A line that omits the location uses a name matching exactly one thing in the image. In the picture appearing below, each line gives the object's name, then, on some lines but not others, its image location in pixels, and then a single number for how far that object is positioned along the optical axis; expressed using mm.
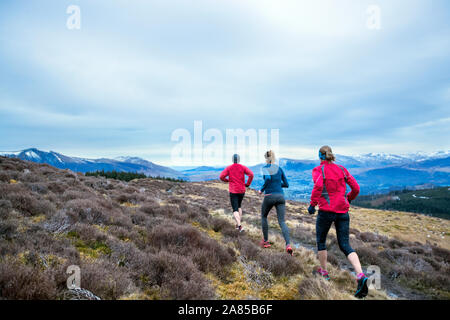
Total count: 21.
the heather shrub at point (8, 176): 9377
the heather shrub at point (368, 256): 7231
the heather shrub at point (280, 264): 4766
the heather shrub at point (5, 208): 4988
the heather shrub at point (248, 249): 5449
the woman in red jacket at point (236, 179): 7465
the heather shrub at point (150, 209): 8547
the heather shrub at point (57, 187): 8992
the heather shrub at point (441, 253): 9570
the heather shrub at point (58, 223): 4734
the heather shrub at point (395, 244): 11367
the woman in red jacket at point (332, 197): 4348
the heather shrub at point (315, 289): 3787
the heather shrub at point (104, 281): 3070
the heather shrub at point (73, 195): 7923
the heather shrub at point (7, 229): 4043
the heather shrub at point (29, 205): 5809
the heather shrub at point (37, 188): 8094
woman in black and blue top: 6203
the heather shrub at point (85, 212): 5886
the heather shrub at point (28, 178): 10506
